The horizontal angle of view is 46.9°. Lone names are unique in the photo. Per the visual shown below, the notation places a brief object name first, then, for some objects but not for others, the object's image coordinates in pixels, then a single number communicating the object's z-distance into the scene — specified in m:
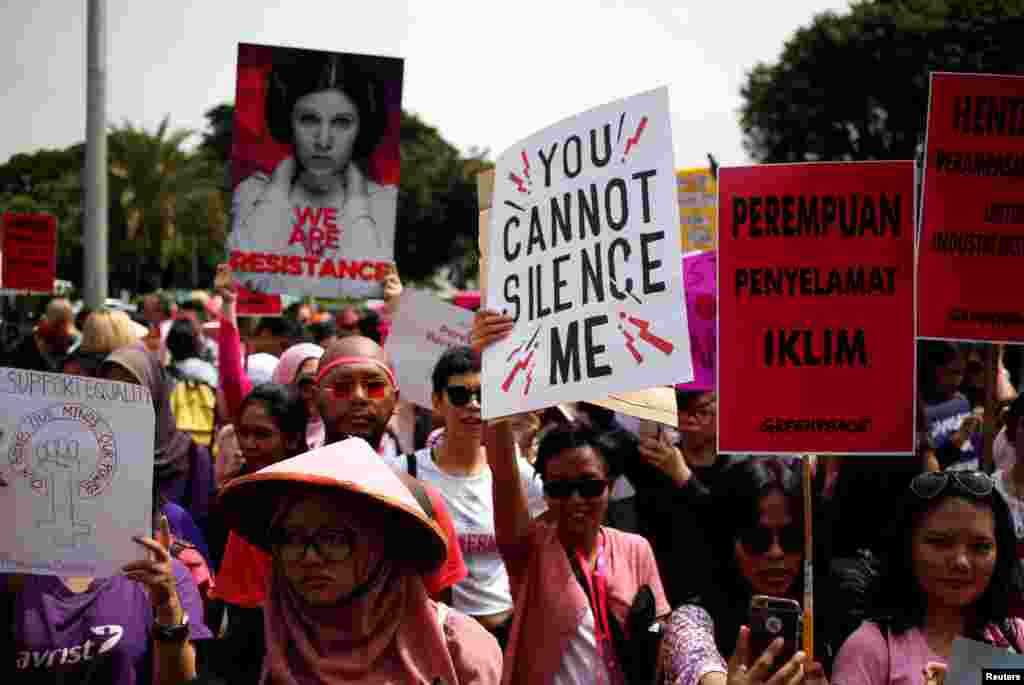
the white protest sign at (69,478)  3.03
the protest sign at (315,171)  6.76
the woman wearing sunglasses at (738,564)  2.99
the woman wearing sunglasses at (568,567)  3.34
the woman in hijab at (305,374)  5.59
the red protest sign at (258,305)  7.89
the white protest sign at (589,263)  3.01
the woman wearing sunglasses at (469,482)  4.13
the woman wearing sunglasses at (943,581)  2.94
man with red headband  4.57
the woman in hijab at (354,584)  2.73
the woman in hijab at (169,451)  4.74
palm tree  61.44
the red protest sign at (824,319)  3.28
